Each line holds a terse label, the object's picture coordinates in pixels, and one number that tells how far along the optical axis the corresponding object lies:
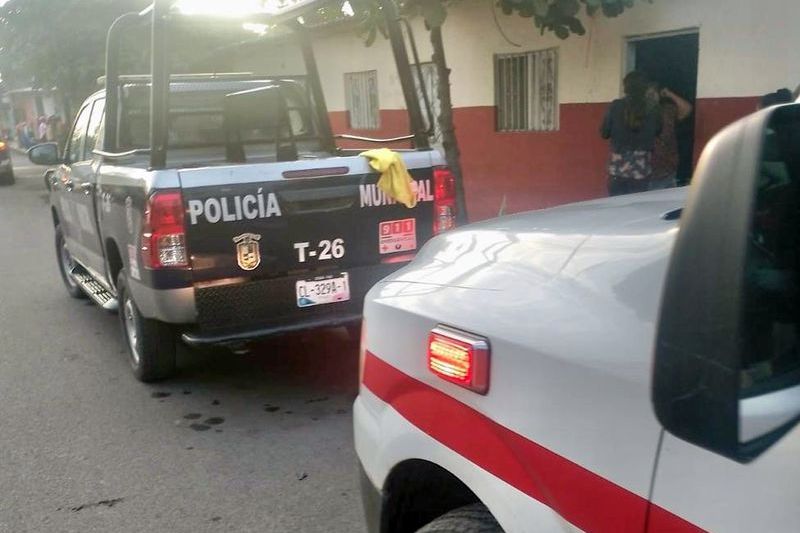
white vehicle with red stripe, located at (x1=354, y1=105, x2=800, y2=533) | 1.18
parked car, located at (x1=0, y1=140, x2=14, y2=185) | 21.92
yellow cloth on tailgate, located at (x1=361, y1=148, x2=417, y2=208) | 4.82
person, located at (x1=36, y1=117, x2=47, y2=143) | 30.62
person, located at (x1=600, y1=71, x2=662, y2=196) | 6.77
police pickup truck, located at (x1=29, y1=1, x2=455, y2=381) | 4.38
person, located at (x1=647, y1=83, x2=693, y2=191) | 7.00
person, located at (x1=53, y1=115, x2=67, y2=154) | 25.52
